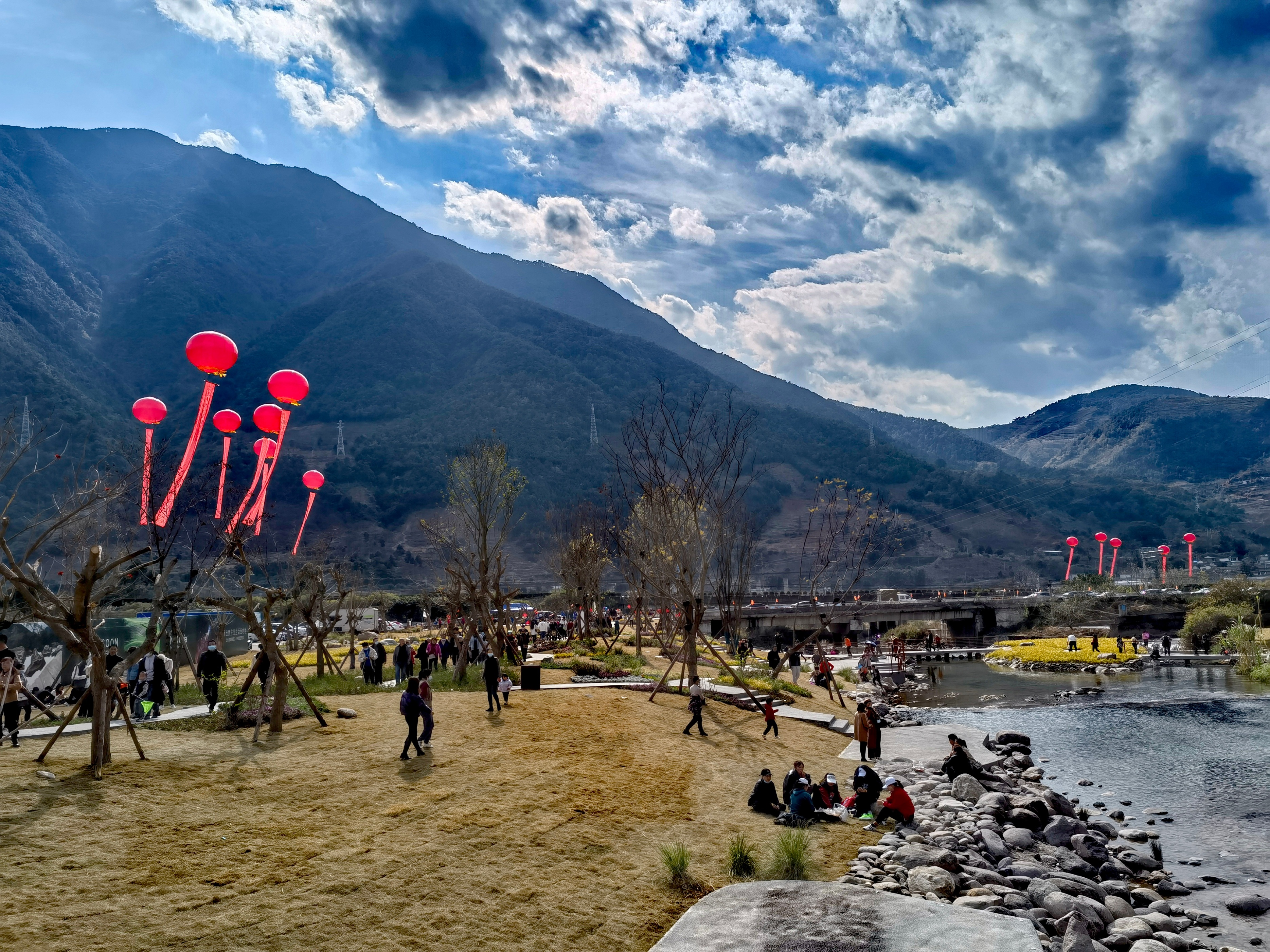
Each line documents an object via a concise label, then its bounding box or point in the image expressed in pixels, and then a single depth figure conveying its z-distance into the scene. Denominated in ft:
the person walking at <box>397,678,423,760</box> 42.60
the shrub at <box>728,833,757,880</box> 32.48
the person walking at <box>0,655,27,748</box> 43.62
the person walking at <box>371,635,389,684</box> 76.89
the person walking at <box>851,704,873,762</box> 56.90
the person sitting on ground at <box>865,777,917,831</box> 42.98
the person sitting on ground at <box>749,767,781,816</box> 41.98
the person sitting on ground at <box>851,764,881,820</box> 44.52
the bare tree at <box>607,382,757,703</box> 72.08
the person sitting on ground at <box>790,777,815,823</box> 41.32
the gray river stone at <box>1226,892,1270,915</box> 35.68
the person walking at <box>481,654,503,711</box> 56.13
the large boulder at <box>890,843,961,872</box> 35.91
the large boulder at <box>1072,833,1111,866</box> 41.47
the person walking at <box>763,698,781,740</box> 60.70
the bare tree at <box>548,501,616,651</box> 119.24
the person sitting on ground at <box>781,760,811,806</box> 43.52
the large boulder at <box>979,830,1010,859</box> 40.11
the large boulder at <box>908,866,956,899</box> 32.99
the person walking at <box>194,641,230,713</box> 55.93
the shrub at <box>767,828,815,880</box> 32.48
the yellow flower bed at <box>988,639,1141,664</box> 146.30
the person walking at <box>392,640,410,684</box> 76.13
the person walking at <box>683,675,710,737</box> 59.16
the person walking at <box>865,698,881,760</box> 57.93
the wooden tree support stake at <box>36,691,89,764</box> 34.78
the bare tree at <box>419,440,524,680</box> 76.74
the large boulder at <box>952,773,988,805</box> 50.49
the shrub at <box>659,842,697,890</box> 30.83
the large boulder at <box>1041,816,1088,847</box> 44.01
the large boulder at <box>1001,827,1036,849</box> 42.50
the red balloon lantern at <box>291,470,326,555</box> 93.50
